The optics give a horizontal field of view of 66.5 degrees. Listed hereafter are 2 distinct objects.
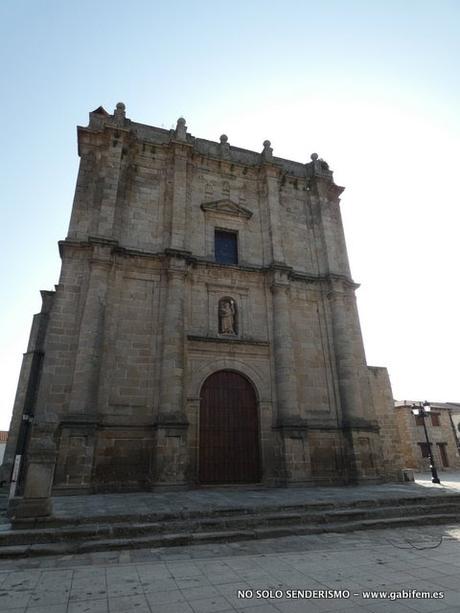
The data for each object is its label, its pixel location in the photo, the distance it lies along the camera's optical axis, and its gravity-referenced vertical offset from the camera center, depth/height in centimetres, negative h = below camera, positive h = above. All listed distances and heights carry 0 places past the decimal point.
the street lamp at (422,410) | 1557 +154
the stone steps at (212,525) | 544 -125
